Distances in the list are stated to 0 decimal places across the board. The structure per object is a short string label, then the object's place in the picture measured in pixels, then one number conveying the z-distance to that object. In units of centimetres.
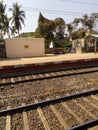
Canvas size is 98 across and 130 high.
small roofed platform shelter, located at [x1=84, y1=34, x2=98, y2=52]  1677
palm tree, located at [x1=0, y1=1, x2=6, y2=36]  2204
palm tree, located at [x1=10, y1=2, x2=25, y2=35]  2325
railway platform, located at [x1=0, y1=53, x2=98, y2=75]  616
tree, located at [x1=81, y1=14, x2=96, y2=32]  2433
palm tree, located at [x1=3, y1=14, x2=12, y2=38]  2274
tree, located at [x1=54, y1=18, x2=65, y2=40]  2204
